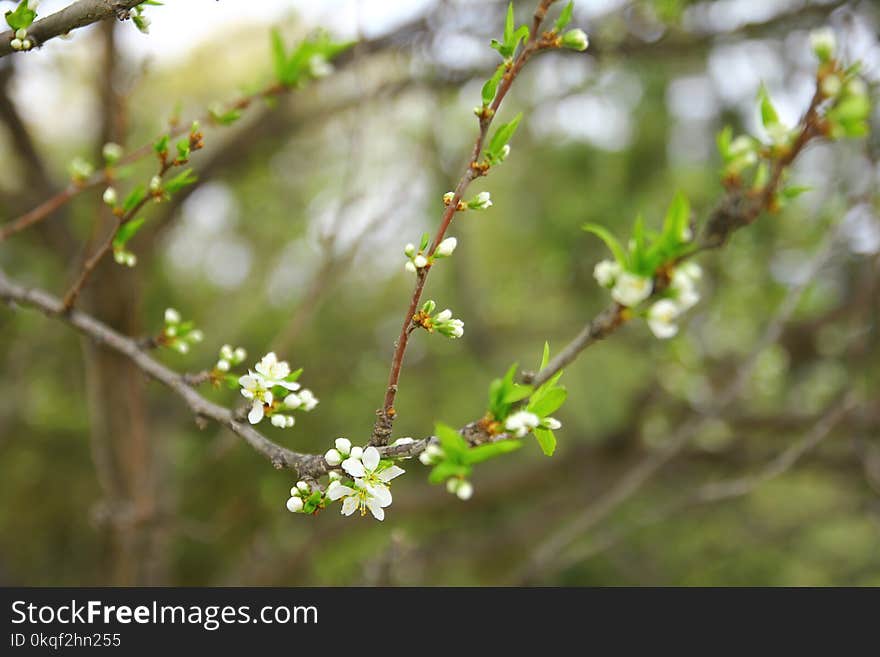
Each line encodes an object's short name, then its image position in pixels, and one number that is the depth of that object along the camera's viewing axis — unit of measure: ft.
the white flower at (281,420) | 1.30
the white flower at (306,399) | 1.30
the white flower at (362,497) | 1.23
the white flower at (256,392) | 1.28
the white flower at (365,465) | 1.21
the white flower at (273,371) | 1.28
